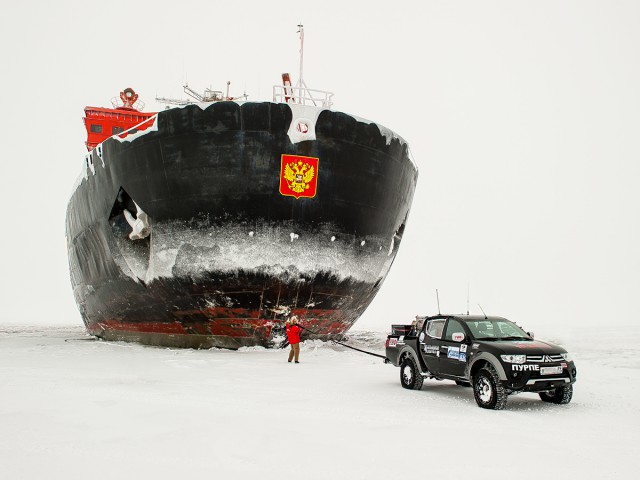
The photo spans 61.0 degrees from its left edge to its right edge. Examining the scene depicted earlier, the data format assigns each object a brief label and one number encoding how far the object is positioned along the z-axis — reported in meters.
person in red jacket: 12.34
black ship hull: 14.05
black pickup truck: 7.10
